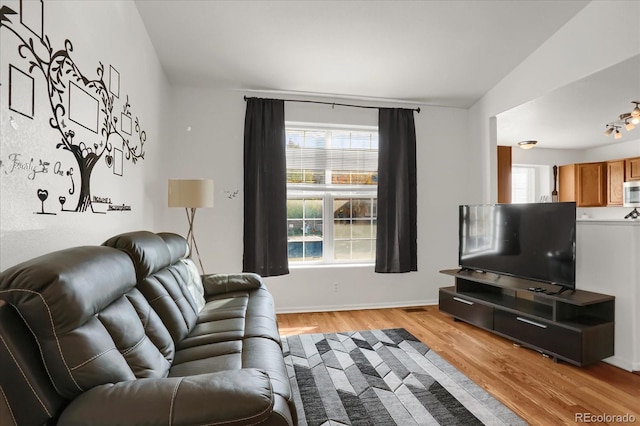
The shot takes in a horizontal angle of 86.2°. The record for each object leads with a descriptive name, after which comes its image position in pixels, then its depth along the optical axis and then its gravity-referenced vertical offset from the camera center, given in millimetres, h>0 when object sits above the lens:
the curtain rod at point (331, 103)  3957 +1323
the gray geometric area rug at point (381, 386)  1945 -1144
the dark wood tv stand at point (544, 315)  2578 -849
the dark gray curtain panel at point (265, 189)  3752 +279
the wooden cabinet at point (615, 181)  4363 +456
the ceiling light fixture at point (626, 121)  2838 +861
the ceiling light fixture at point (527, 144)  4180 +889
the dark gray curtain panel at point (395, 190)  4105 +309
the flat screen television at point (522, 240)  2816 -234
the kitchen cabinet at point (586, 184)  4641 +454
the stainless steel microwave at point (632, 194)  3449 +229
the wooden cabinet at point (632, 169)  4184 +588
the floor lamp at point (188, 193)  2998 +186
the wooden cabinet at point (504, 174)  4418 +553
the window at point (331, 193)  4117 +262
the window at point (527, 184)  5531 +520
